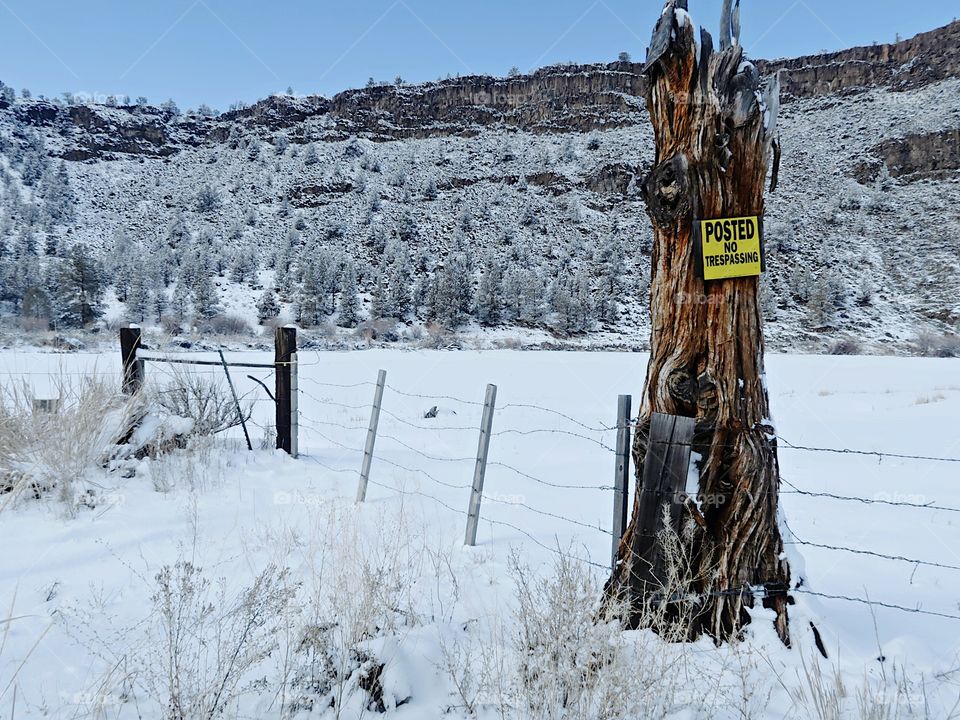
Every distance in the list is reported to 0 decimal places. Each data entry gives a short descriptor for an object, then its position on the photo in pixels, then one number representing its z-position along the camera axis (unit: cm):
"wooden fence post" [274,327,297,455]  658
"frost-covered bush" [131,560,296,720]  200
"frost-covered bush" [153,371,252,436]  677
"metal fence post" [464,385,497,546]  418
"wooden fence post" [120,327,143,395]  651
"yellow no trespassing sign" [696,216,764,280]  264
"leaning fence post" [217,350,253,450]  687
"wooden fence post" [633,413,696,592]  267
